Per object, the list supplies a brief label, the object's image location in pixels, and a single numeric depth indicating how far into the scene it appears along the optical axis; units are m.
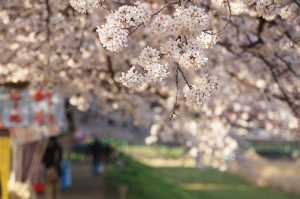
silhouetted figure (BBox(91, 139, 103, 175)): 45.57
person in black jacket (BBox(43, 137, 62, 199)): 21.61
